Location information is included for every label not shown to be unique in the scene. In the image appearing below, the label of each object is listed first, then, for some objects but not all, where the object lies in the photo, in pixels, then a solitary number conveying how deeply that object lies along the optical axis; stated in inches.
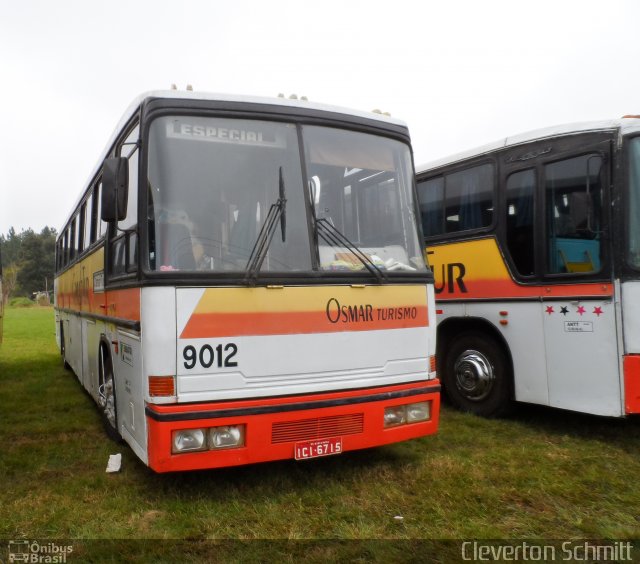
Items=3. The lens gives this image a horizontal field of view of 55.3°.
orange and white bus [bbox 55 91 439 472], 161.5
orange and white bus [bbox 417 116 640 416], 211.6
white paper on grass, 201.9
